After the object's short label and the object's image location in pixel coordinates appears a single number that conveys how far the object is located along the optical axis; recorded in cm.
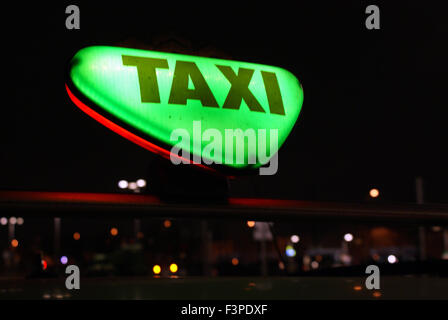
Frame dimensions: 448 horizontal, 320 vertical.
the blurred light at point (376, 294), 201
